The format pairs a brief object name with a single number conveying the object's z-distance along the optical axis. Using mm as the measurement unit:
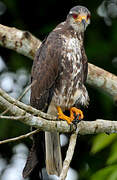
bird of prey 9930
